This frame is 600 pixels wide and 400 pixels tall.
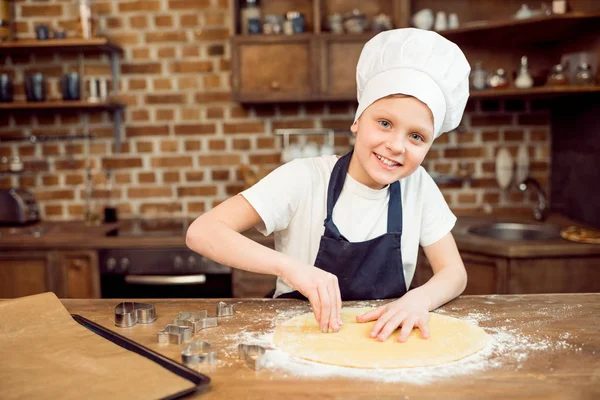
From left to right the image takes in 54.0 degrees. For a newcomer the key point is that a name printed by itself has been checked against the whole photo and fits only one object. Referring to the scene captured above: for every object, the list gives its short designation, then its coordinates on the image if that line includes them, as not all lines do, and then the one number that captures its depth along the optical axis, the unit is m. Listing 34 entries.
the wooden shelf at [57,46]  2.83
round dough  0.98
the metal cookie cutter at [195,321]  1.13
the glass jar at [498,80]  2.78
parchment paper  0.85
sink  2.75
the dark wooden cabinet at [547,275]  2.30
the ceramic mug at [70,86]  2.89
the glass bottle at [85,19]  2.90
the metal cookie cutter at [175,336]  1.05
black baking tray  0.86
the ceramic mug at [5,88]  2.95
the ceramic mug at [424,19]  2.83
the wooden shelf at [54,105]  2.87
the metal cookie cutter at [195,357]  0.96
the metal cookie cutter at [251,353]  0.95
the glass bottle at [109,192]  3.19
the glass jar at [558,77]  2.62
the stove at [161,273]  2.62
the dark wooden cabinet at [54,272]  2.63
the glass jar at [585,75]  2.53
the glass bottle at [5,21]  2.94
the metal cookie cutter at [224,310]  1.24
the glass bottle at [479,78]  2.83
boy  1.26
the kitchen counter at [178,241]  2.29
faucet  2.87
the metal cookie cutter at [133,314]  1.16
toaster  2.93
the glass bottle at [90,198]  3.20
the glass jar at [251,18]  2.88
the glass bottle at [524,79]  2.74
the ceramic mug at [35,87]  2.92
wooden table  0.86
